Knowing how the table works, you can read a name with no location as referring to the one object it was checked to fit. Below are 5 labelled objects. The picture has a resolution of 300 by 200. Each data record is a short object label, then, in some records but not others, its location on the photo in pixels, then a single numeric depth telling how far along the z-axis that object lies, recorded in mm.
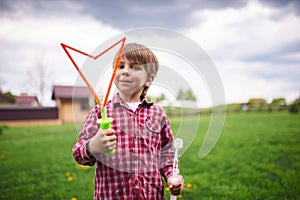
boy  1435
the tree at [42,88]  29531
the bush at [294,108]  18533
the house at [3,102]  22978
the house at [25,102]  25609
